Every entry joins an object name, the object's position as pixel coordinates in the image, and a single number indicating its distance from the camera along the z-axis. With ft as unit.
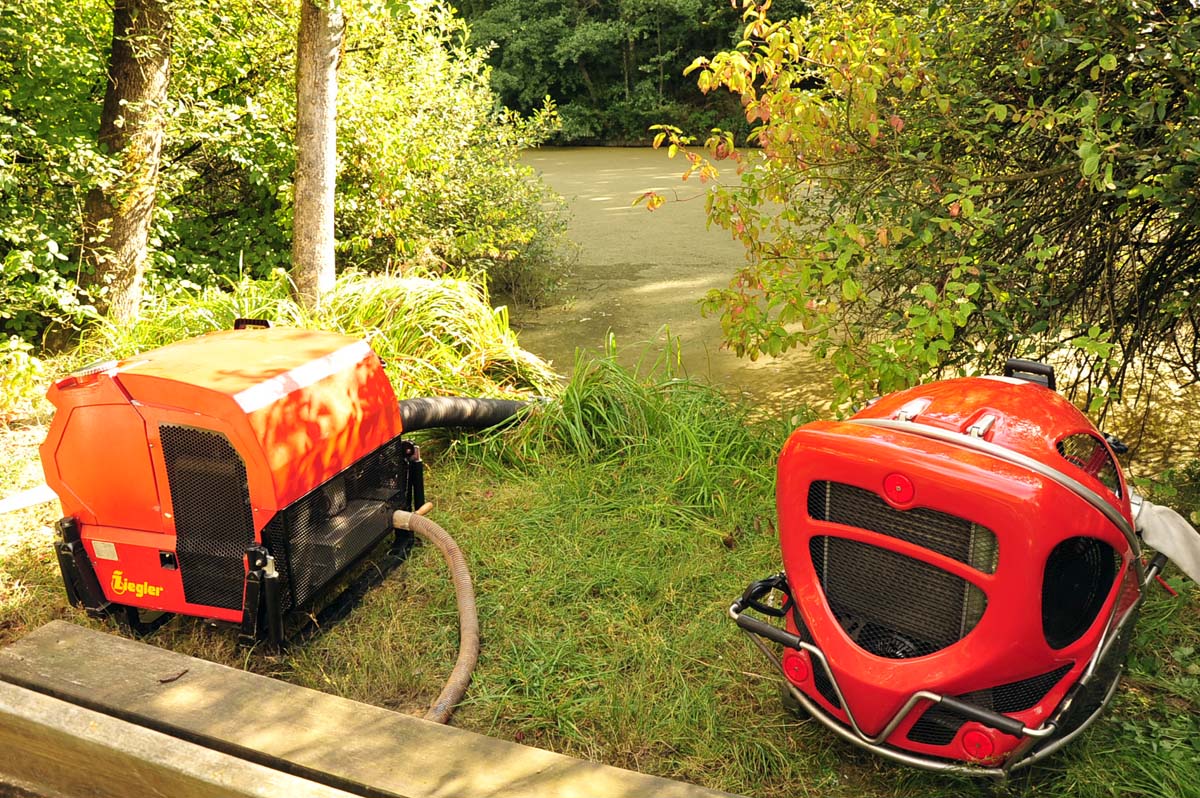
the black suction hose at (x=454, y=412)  12.55
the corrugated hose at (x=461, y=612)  8.45
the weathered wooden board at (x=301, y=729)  6.21
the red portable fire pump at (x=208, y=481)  8.41
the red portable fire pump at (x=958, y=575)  6.05
